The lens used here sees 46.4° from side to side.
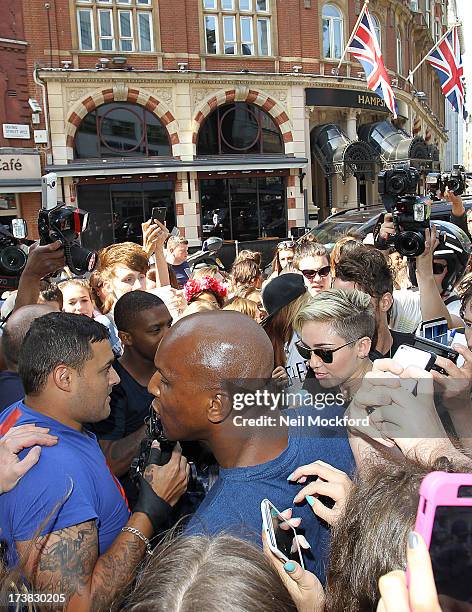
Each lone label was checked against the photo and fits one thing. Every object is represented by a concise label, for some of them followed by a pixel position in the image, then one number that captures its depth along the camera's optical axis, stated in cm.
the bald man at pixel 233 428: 157
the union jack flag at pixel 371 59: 1330
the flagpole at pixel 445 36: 1442
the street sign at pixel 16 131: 1484
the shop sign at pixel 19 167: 1477
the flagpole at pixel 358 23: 1324
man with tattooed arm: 156
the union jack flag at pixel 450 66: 1464
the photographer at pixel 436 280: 290
